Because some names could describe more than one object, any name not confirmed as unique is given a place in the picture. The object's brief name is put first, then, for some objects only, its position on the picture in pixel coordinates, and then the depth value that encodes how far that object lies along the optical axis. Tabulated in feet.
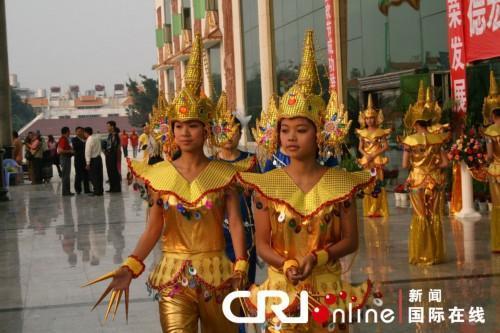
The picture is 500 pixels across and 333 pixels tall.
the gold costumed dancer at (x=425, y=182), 31.24
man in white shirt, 66.85
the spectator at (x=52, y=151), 95.26
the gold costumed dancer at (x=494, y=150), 32.17
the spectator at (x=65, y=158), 71.00
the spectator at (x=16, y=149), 92.27
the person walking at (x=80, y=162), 68.51
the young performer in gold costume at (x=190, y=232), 15.38
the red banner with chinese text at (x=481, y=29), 40.86
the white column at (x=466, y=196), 43.96
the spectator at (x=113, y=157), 69.72
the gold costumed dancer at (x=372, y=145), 45.73
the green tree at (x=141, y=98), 308.60
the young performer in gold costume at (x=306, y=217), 13.58
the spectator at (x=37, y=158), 88.33
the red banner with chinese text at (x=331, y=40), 65.00
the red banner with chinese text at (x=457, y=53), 43.27
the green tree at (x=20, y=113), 384.27
